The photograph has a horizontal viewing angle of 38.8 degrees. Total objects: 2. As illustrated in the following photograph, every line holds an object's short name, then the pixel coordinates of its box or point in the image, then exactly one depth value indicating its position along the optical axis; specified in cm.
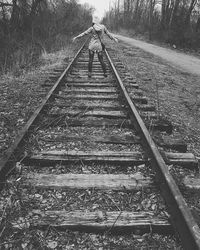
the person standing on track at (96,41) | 722
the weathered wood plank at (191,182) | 274
